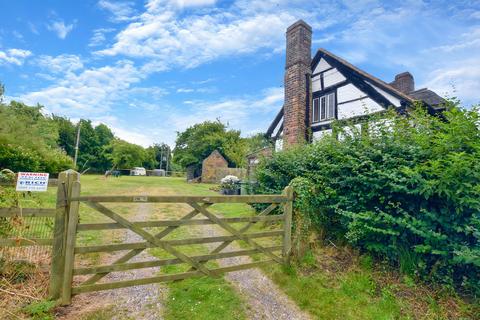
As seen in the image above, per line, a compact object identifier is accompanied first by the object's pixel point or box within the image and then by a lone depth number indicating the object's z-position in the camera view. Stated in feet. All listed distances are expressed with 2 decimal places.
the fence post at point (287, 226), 15.08
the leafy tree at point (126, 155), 124.06
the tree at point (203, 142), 117.57
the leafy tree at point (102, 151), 165.66
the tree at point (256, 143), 59.08
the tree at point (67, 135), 158.81
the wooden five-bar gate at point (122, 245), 9.78
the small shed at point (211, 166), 106.01
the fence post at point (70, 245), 9.77
